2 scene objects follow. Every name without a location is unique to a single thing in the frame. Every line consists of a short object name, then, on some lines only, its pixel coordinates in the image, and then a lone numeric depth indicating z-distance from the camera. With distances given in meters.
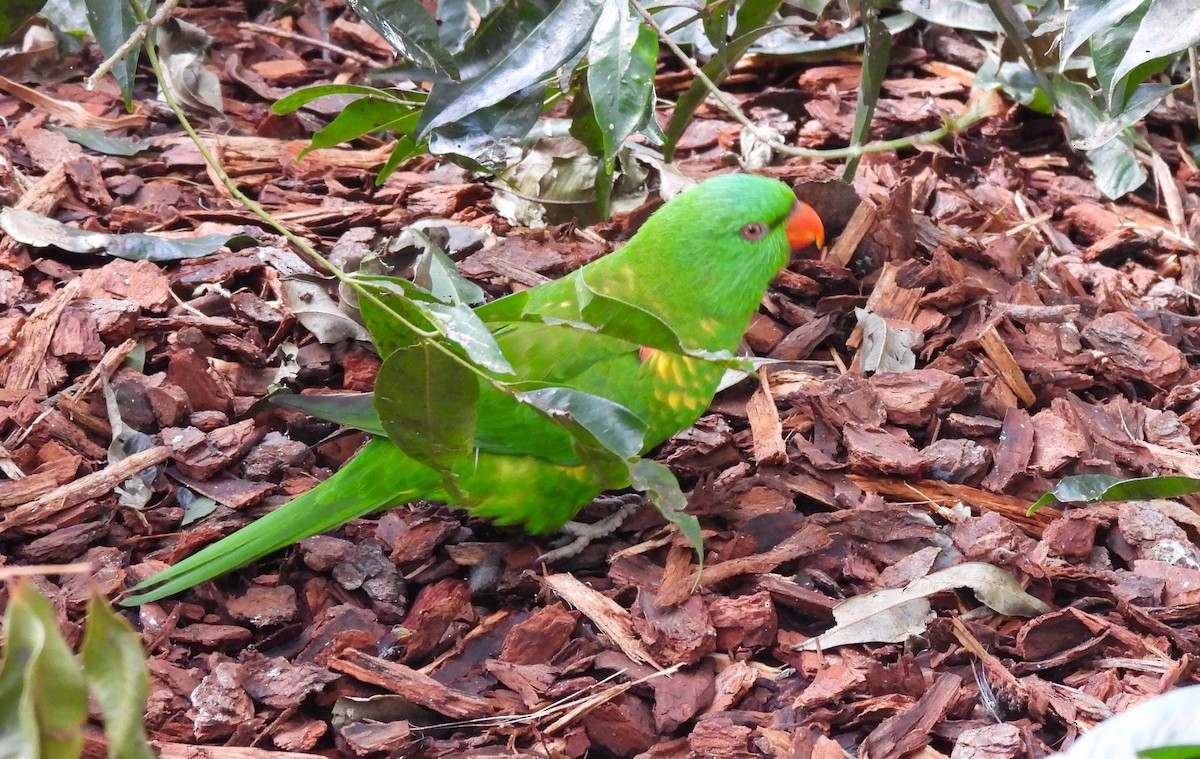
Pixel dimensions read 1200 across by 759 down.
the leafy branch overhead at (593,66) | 1.71
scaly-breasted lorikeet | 1.78
